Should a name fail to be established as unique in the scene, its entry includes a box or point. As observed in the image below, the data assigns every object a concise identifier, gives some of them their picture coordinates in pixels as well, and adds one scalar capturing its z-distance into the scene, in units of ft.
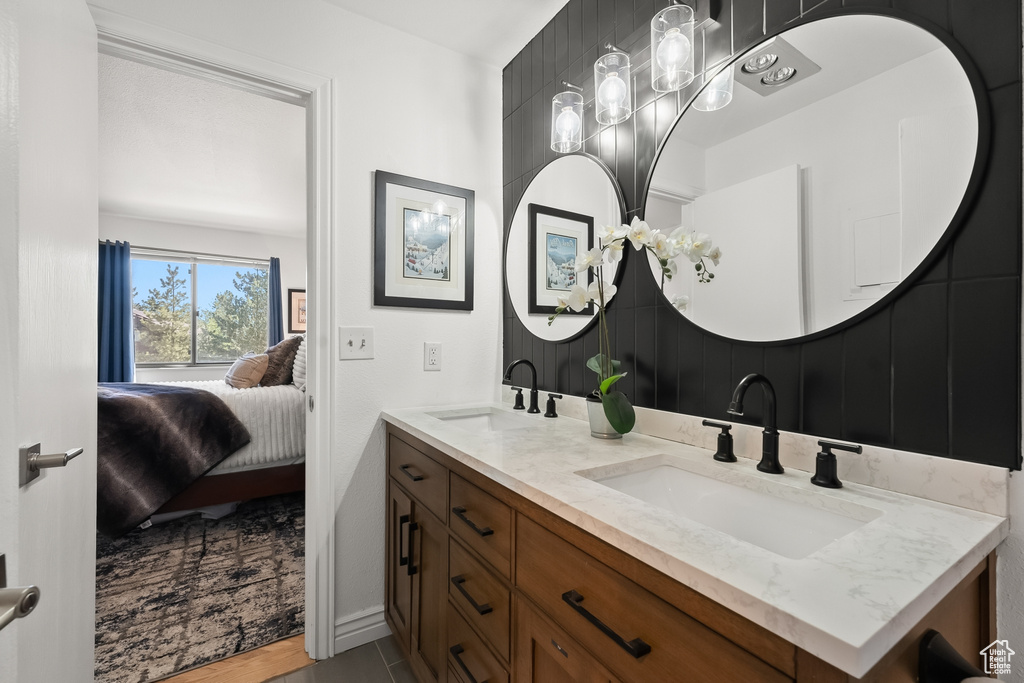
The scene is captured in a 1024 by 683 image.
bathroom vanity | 1.62
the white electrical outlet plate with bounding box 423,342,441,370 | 6.24
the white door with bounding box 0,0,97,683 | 1.86
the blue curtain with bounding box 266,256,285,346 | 18.48
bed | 8.08
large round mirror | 2.68
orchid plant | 3.91
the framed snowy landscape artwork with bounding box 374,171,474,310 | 5.87
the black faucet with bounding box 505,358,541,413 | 5.58
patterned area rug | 5.52
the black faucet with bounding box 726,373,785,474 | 3.09
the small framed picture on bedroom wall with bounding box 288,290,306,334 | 18.99
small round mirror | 5.20
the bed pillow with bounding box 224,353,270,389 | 11.34
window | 16.69
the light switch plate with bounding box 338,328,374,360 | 5.60
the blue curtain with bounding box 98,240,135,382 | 15.42
